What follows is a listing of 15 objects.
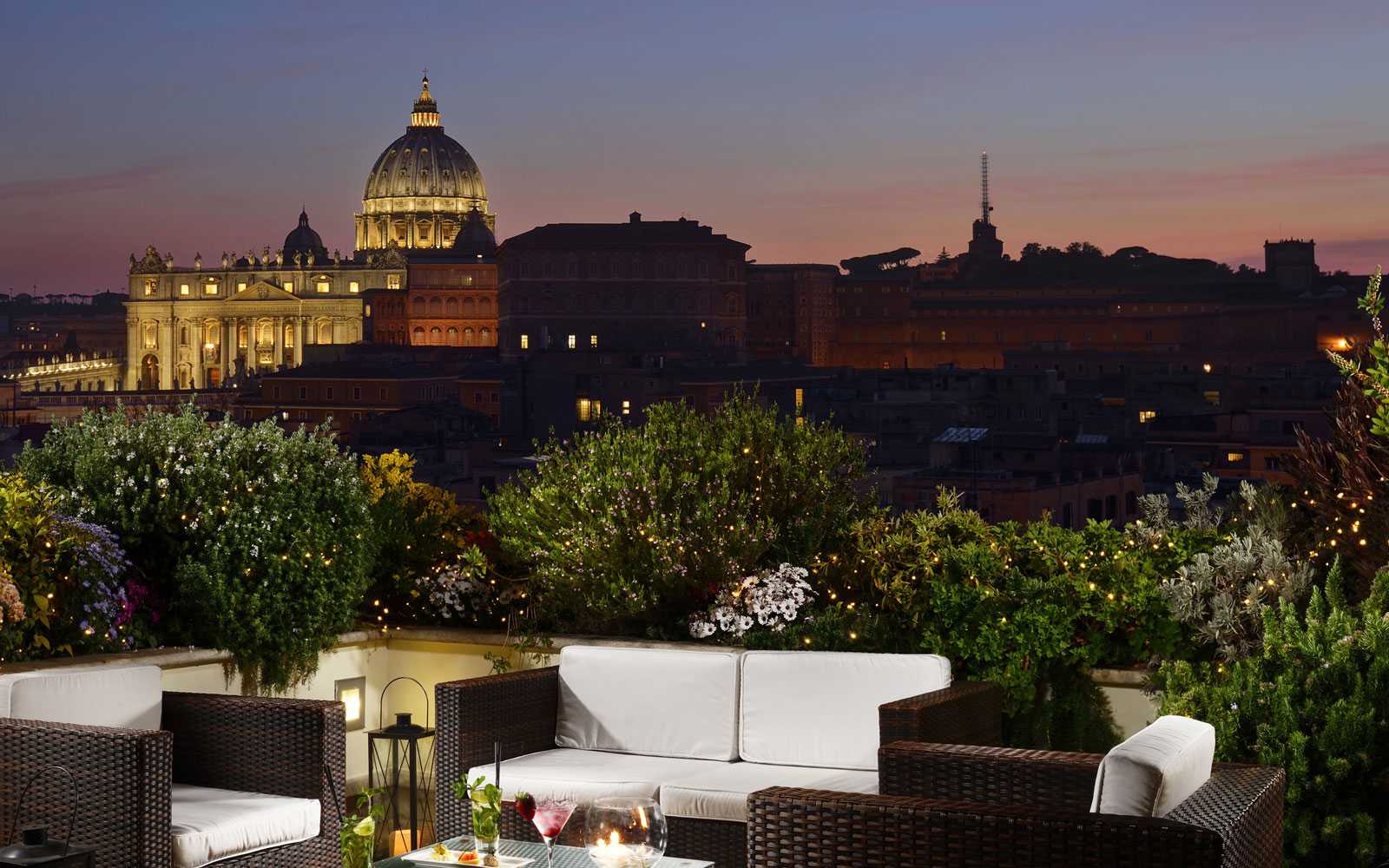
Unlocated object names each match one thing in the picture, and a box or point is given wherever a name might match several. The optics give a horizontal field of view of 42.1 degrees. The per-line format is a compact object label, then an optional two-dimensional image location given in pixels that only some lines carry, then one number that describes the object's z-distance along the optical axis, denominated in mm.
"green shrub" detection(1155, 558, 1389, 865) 3426
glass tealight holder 2650
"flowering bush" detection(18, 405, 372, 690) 4699
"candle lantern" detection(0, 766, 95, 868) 3031
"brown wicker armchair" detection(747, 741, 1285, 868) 2475
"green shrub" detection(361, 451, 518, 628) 5195
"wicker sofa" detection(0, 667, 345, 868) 3250
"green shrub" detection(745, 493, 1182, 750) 4258
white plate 3055
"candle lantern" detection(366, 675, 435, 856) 4211
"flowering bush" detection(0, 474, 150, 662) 4246
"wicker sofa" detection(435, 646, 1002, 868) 3729
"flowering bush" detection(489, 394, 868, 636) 4914
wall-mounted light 5039
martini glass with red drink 2814
